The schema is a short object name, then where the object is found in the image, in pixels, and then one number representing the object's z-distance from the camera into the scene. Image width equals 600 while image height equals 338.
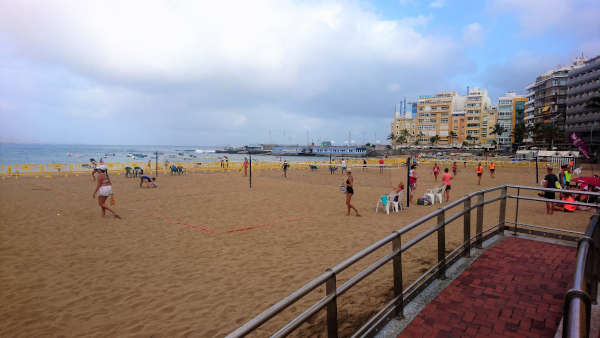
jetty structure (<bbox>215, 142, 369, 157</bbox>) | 113.62
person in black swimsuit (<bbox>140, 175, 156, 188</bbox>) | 17.84
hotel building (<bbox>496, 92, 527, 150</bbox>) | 93.06
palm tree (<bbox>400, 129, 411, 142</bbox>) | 113.59
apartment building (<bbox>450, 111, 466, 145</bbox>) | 101.88
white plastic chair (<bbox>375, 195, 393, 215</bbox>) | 11.10
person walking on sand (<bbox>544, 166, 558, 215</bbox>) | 9.98
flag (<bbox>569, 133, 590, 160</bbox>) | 19.71
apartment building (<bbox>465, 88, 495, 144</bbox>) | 98.00
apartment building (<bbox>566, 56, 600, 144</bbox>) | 56.31
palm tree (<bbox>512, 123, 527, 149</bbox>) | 77.44
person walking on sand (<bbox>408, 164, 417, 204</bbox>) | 13.47
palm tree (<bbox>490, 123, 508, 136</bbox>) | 88.38
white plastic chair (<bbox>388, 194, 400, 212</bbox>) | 11.28
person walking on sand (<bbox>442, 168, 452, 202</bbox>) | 13.58
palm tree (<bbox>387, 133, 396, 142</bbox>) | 122.41
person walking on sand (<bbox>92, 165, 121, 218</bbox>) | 10.25
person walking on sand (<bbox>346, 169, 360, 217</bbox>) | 10.38
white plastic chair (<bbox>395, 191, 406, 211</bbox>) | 11.54
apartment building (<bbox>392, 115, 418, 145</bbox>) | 116.06
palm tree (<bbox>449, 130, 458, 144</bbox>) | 99.12
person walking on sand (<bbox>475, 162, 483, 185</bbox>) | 19.39
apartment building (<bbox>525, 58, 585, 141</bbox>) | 71.81
